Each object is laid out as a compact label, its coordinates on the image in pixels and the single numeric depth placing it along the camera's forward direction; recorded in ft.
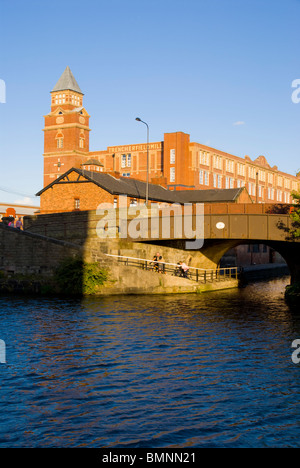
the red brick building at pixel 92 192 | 185.16
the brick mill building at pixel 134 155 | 322.34
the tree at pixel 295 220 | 121.80
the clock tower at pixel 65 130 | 352.69
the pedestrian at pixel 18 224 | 144.02
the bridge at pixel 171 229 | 132.98
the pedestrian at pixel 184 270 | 137.18
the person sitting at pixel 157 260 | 133.95
